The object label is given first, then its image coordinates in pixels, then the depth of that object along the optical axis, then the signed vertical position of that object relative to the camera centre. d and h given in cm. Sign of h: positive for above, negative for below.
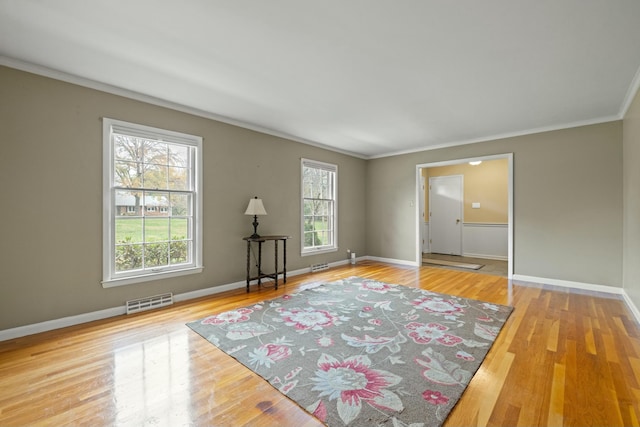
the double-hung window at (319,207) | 560 +18
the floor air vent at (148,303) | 332 -107
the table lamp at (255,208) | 423 +11
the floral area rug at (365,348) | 174 -115
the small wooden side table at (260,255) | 426 -63
